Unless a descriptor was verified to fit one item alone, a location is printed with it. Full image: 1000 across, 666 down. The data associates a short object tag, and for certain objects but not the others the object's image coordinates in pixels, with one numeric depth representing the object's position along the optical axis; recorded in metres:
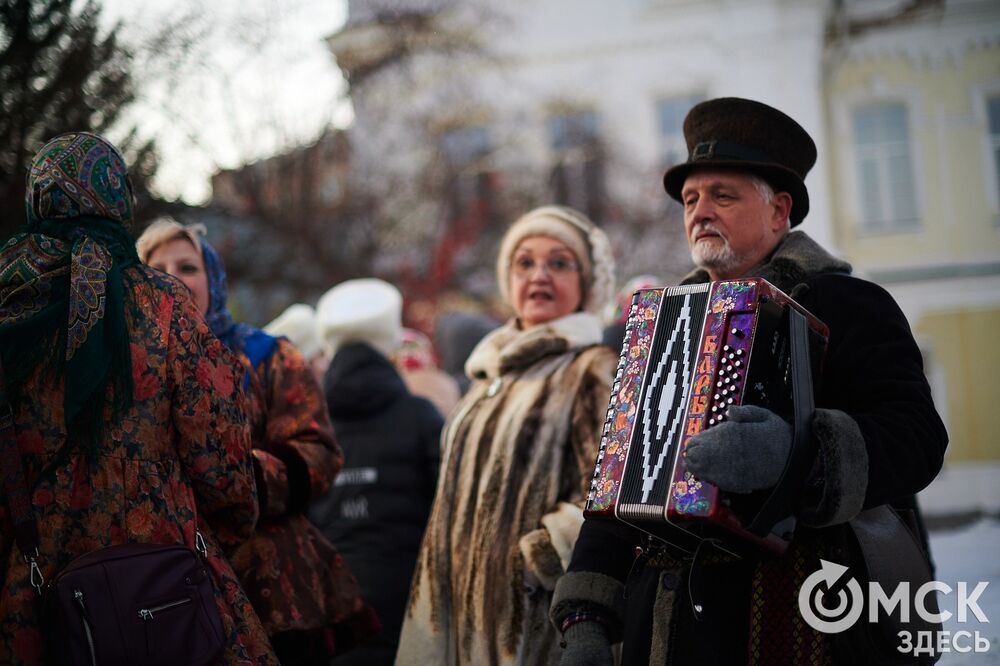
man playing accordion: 2.52
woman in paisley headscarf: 2.70
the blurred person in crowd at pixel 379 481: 4.83
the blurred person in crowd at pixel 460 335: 8.64
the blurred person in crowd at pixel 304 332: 7.17
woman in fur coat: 3.79
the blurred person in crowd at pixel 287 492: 3.50
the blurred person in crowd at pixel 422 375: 7.29
